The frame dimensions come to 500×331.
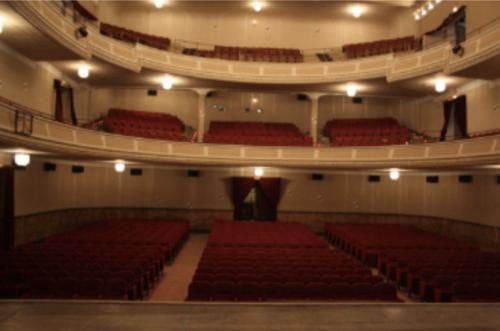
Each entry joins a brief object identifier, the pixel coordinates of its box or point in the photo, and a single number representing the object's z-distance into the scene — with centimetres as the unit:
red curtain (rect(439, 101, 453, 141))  1560
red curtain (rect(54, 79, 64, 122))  1446
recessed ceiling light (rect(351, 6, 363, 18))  2003
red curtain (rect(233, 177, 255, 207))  1822
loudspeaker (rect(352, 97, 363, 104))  2055
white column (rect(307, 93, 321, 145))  1770
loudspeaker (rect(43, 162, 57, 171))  1432
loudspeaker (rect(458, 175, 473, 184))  1468
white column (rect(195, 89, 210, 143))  1709
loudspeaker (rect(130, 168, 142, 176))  1806
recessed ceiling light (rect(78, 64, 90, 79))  1367
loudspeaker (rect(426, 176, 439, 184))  1667
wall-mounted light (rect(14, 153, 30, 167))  987
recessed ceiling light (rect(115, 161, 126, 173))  1472
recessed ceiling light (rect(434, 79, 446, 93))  1438
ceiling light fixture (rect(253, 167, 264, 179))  1711
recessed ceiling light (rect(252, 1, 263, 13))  1981
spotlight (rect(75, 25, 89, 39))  1136
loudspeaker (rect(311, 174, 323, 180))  1869
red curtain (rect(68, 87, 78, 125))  1496
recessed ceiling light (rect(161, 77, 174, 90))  1627
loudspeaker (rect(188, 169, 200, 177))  1847
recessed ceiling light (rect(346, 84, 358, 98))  1740
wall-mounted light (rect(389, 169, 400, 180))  1545
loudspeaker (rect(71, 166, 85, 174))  1647
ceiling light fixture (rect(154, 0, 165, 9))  1953
